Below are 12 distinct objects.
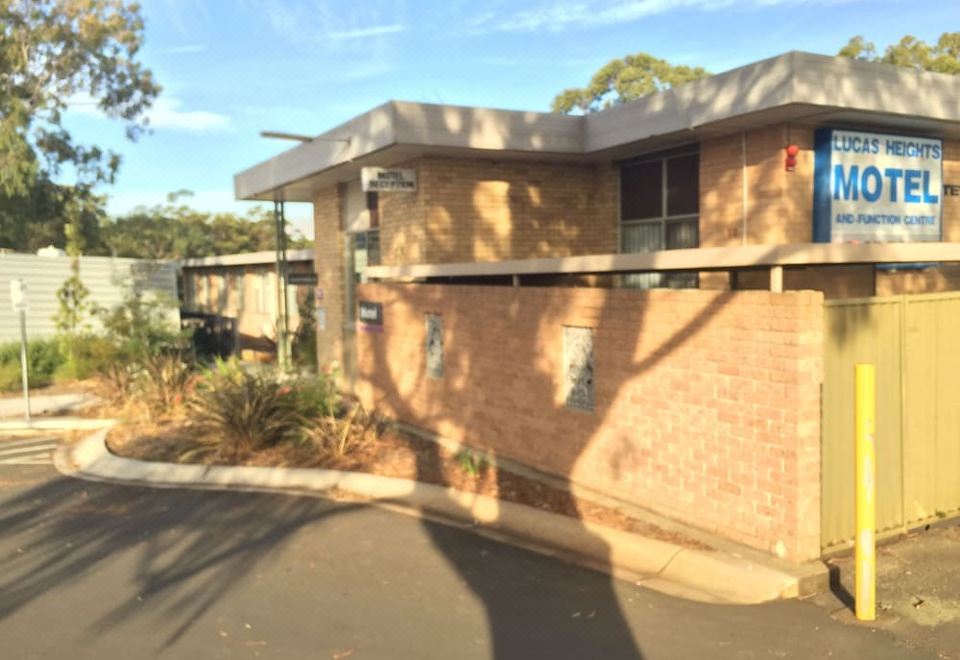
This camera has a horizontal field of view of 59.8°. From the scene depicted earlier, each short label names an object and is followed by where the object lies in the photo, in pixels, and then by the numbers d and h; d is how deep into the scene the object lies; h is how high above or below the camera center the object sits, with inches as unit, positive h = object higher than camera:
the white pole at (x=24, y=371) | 561.4 -53.7
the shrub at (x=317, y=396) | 440.5 -59.3
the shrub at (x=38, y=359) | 790.5 -64.3
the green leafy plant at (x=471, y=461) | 362.6 -80.1
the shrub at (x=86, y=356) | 714.8 -57.5
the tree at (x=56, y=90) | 1044.5 +280.2
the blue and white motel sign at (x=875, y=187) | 407.5 +43.6
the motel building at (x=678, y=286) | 249.8 -3.9
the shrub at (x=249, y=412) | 421.1 -64.1
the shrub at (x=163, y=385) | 531.8 -62.4
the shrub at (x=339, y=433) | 401.7 -72.8
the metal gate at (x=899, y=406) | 247.9 -42.2
